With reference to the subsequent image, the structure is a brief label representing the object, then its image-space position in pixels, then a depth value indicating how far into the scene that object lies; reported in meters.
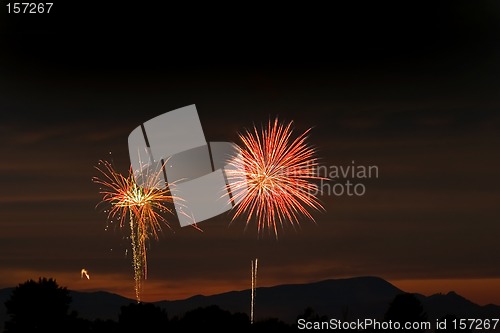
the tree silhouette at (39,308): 111.19
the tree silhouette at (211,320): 117.00
